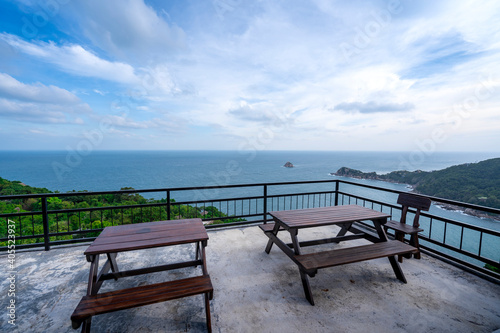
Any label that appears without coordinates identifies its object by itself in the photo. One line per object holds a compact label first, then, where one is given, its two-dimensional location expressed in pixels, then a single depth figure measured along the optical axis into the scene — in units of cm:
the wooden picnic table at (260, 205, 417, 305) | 220
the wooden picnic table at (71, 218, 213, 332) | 152
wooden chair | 296
